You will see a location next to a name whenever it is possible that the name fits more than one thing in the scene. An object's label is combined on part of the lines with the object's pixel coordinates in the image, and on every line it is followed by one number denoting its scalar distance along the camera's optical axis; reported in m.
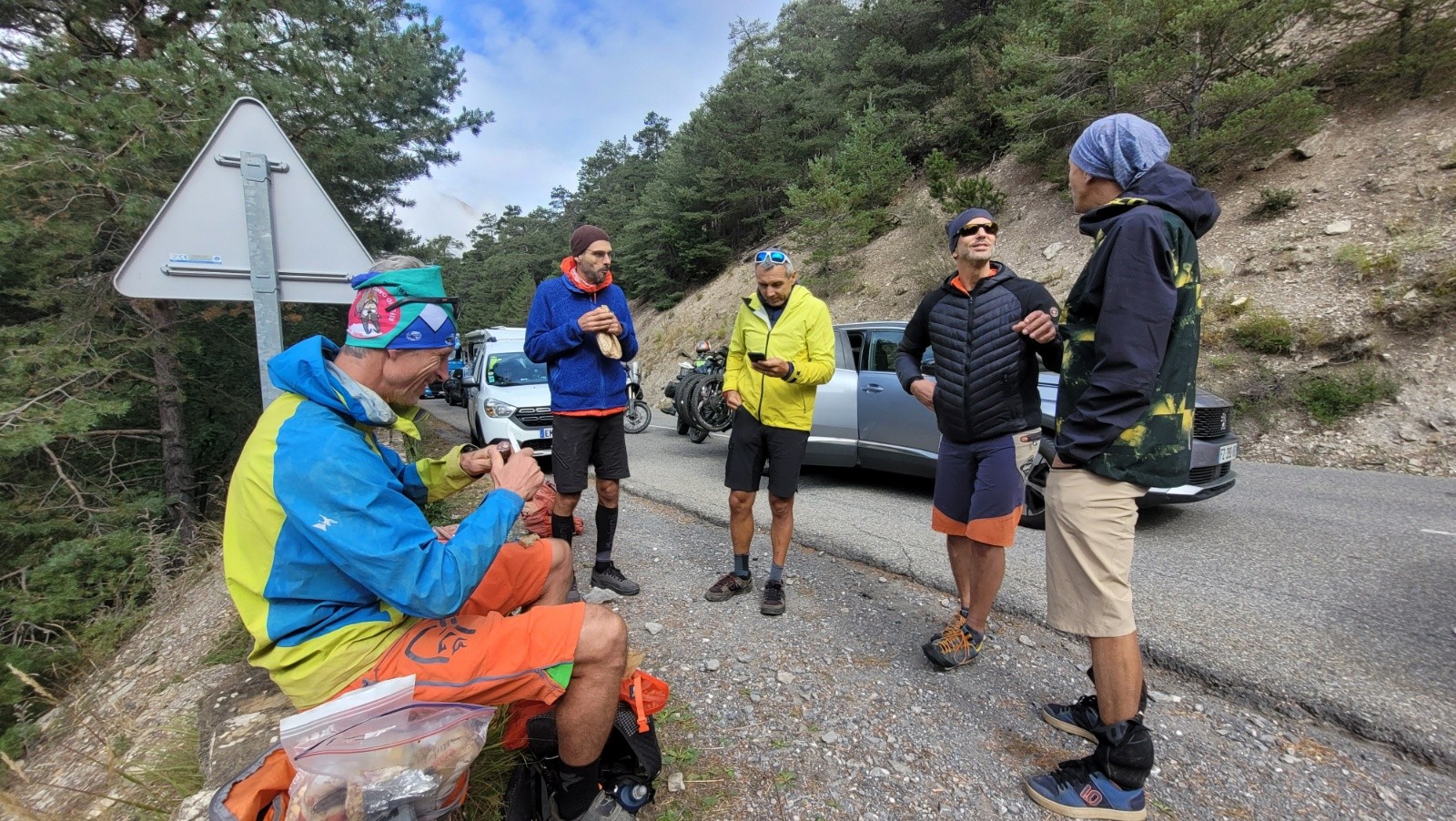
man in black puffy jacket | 2.63
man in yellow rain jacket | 3.34
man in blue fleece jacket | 3.47
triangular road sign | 2.72
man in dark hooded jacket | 1.83
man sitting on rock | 1.46
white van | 7.96
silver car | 4.72
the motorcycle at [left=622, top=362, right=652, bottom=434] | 11.35
